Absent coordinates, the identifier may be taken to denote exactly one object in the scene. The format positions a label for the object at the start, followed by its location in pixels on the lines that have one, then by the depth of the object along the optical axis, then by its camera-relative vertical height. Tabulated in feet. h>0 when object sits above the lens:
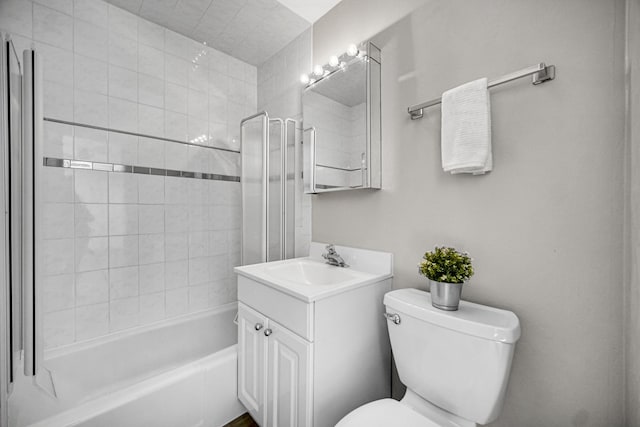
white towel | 3.23 +1.04
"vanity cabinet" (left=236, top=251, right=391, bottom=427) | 3.54 -2.06
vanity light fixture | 4.84 +2.90
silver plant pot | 3.13 -0.98
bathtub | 3.85 -3.03
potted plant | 3.12 -0.75
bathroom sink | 3.75 -1.07
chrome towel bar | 2.97 +1.57
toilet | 2.73 -1.70
